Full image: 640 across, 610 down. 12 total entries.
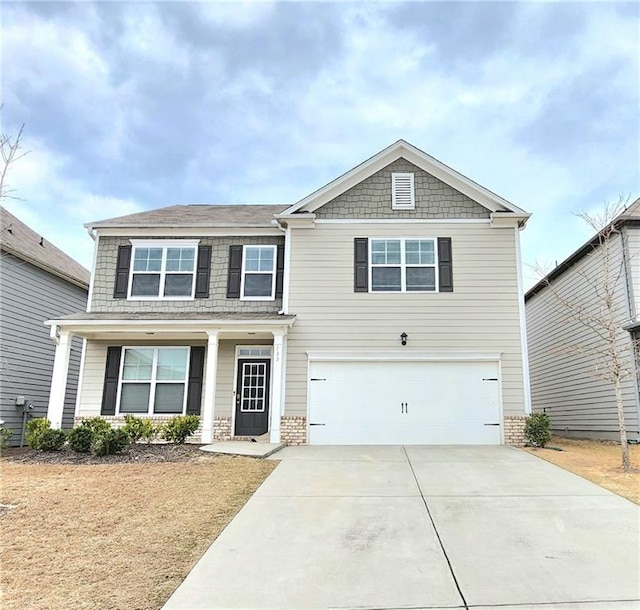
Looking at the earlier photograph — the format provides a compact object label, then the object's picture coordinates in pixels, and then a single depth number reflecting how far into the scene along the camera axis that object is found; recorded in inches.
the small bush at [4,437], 412.9
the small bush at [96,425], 381.0
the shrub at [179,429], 420.2
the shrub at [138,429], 416.2
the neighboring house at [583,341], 453.7
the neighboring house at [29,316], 498.9
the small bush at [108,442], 366.3
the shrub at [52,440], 393.7
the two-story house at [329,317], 458.3
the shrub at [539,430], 421.1
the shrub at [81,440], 378.6
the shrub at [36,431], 394.9
